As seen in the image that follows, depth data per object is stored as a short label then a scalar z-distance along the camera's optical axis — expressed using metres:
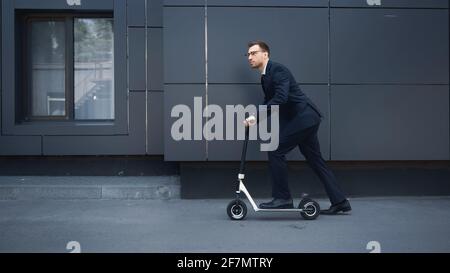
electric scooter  7.05
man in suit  6.98
